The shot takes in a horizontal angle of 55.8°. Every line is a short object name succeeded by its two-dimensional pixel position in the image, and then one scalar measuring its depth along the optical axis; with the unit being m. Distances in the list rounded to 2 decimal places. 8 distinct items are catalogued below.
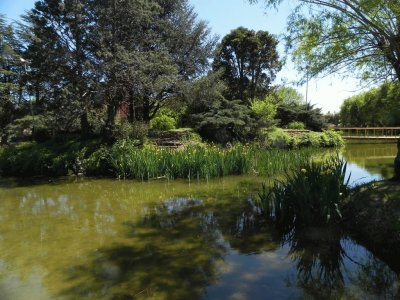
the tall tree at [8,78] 27.45
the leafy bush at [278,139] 19.76
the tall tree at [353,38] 7.01
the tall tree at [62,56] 14.75
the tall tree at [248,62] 34.28
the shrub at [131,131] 15.44
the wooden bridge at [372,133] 29.80
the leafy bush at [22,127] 22.24
